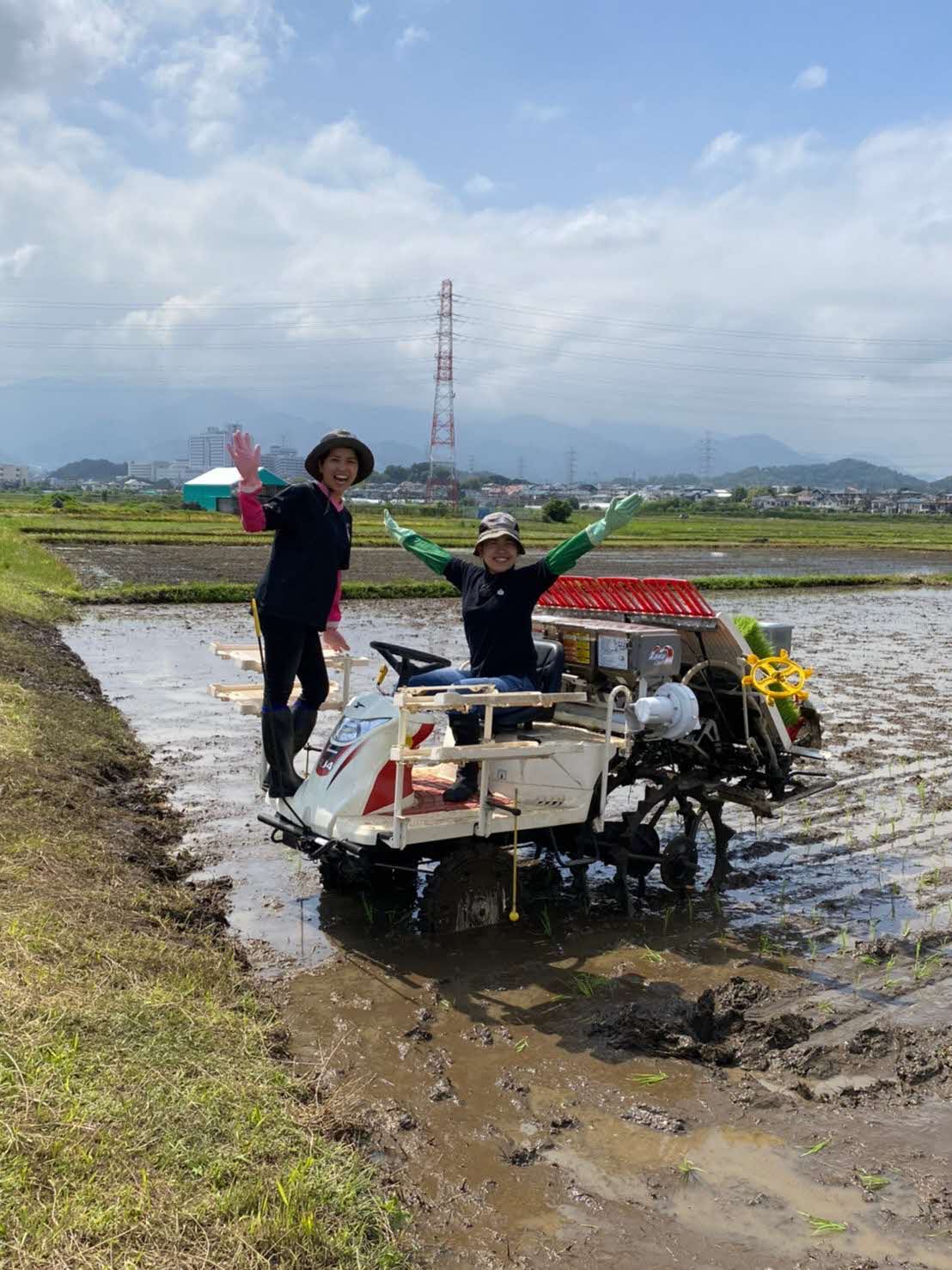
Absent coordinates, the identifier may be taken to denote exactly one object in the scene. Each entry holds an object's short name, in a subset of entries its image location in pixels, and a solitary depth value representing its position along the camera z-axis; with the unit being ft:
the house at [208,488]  248.93
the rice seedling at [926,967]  18.70
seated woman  19.86
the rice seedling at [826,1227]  11.61
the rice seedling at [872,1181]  12.49
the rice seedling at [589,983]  17.67
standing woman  18.80
